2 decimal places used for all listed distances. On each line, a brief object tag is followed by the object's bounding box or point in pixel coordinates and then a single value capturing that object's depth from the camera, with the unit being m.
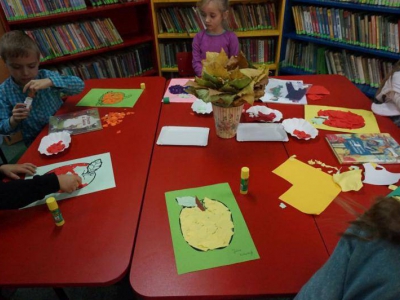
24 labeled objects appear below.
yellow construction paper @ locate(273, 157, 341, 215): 0.88
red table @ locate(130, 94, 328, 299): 0.68
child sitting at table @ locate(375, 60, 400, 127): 1.36
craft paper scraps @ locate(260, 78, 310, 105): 1.47
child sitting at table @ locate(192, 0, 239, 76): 2.05
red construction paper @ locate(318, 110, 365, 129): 1.25
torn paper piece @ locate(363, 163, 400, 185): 0.95
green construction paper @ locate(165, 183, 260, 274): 0.73
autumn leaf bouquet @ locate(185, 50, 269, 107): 0.99
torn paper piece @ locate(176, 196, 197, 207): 0.89
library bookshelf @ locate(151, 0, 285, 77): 2.64
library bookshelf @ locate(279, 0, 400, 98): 2.21
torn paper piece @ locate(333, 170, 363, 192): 0.93
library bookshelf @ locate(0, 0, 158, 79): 2.26
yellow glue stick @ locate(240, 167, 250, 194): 0.88
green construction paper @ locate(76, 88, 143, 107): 1.48
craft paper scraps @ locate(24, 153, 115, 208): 0.96
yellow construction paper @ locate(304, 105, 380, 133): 1.23
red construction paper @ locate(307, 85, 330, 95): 1.52
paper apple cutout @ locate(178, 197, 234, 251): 0.78
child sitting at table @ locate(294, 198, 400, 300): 0.44
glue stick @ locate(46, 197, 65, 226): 0.80
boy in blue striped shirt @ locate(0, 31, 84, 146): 1.32
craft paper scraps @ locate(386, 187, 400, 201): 0.69
